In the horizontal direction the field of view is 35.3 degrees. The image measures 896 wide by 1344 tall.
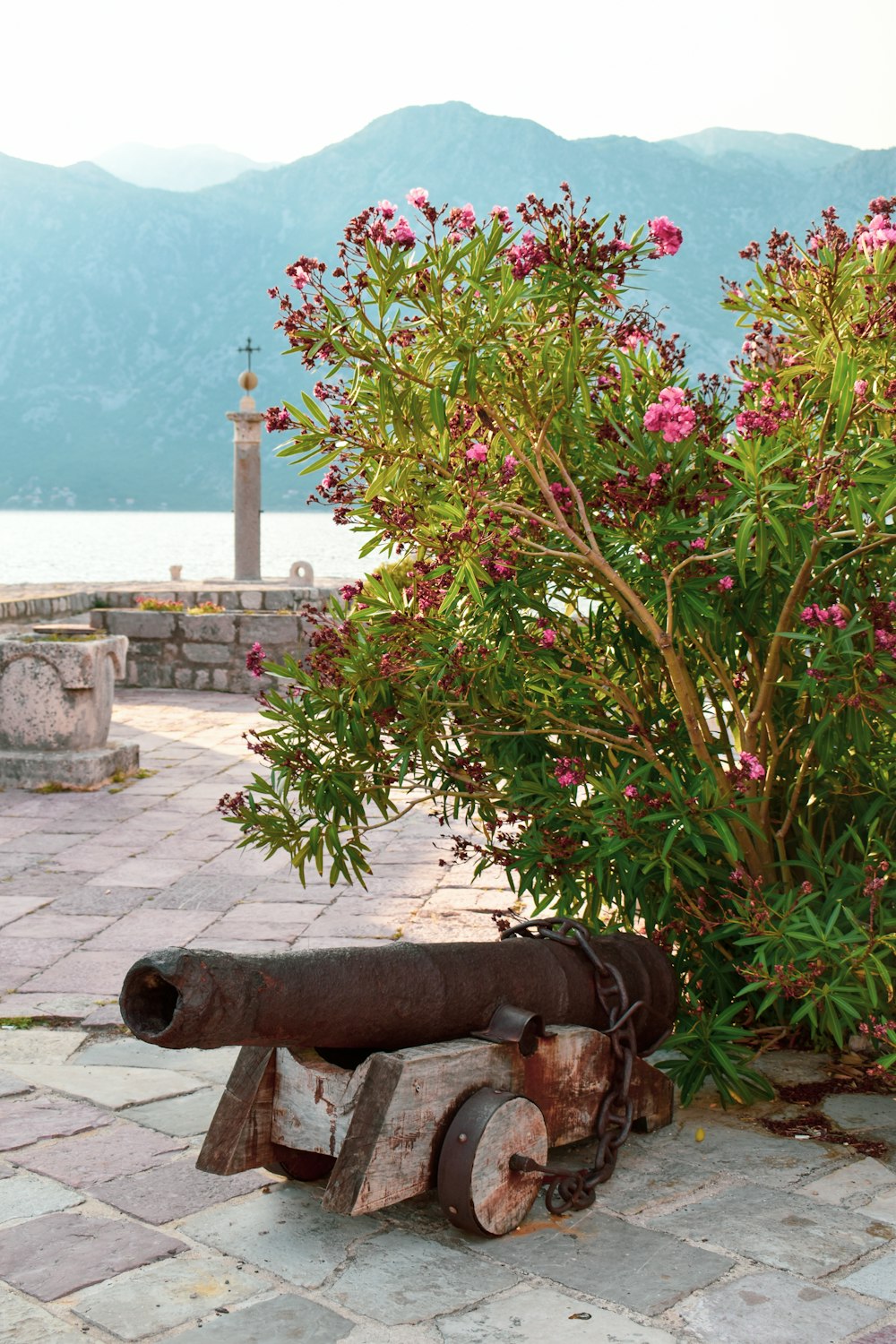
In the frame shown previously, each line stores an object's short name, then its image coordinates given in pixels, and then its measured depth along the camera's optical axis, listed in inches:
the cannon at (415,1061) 110.8
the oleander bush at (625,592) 136.1
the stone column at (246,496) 765.9
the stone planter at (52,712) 355.6
